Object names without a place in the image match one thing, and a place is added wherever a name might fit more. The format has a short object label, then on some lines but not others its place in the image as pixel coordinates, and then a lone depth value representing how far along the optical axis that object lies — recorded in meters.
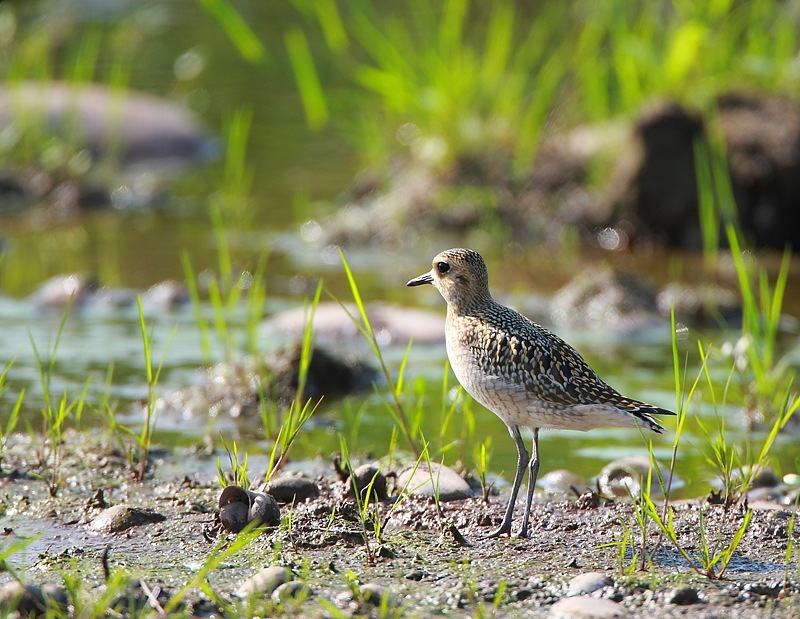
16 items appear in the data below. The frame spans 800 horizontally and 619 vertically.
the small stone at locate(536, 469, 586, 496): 12.34
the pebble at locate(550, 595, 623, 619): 8.66
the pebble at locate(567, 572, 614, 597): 9.05
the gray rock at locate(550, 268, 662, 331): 18.27
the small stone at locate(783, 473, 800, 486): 12.09
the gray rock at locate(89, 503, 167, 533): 10.44
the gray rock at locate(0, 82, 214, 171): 27.12
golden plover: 10.52
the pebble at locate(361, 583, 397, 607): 8.70
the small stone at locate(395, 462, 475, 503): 11.48
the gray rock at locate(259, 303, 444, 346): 17.58
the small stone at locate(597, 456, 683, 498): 12.36
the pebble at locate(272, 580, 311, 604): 8.66
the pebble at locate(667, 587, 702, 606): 8.90
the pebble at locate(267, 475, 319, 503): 11.11
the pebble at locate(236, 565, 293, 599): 8.83
